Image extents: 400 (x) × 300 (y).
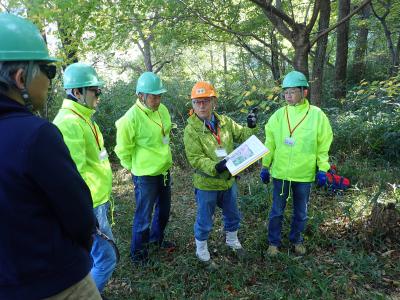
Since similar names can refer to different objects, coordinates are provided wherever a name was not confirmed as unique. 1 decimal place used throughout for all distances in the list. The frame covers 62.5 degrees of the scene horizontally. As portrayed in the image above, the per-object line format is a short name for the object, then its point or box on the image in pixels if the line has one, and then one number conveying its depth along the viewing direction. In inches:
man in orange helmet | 135.2
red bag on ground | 199.5
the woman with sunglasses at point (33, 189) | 52.8
